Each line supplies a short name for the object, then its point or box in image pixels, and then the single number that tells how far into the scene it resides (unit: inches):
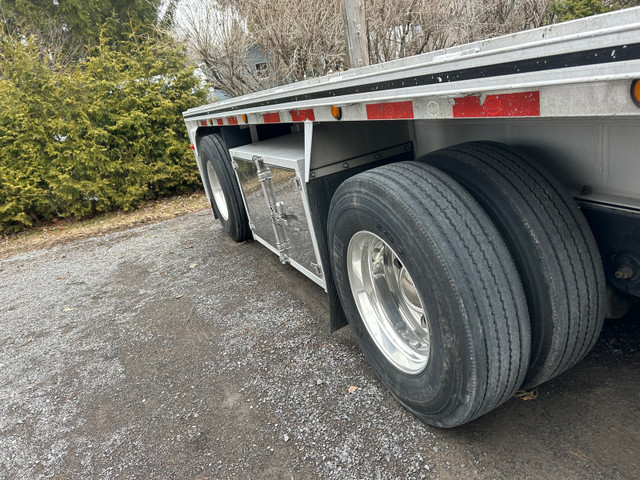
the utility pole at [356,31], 254.8
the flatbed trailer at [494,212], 42.0
